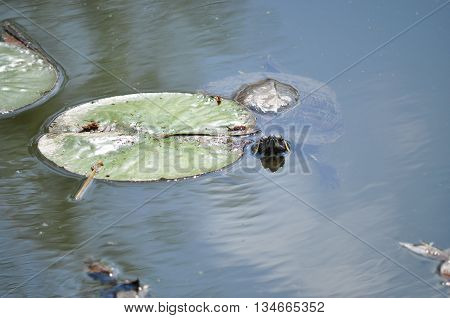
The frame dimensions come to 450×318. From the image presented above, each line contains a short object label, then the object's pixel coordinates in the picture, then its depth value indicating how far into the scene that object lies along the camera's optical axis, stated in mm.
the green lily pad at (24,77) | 8398
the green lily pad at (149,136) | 7086
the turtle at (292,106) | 7512
